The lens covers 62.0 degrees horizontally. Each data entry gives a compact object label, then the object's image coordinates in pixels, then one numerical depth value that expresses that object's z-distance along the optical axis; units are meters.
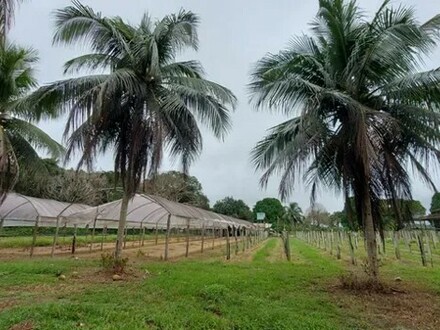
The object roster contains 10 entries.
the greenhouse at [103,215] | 17.72
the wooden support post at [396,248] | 18.03
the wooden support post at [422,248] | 14.52
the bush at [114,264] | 9.41
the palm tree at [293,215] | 81.53
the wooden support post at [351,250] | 15.18
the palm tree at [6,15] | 4.53
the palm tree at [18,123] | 12.40
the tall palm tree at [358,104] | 7.91
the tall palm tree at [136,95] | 9.73
